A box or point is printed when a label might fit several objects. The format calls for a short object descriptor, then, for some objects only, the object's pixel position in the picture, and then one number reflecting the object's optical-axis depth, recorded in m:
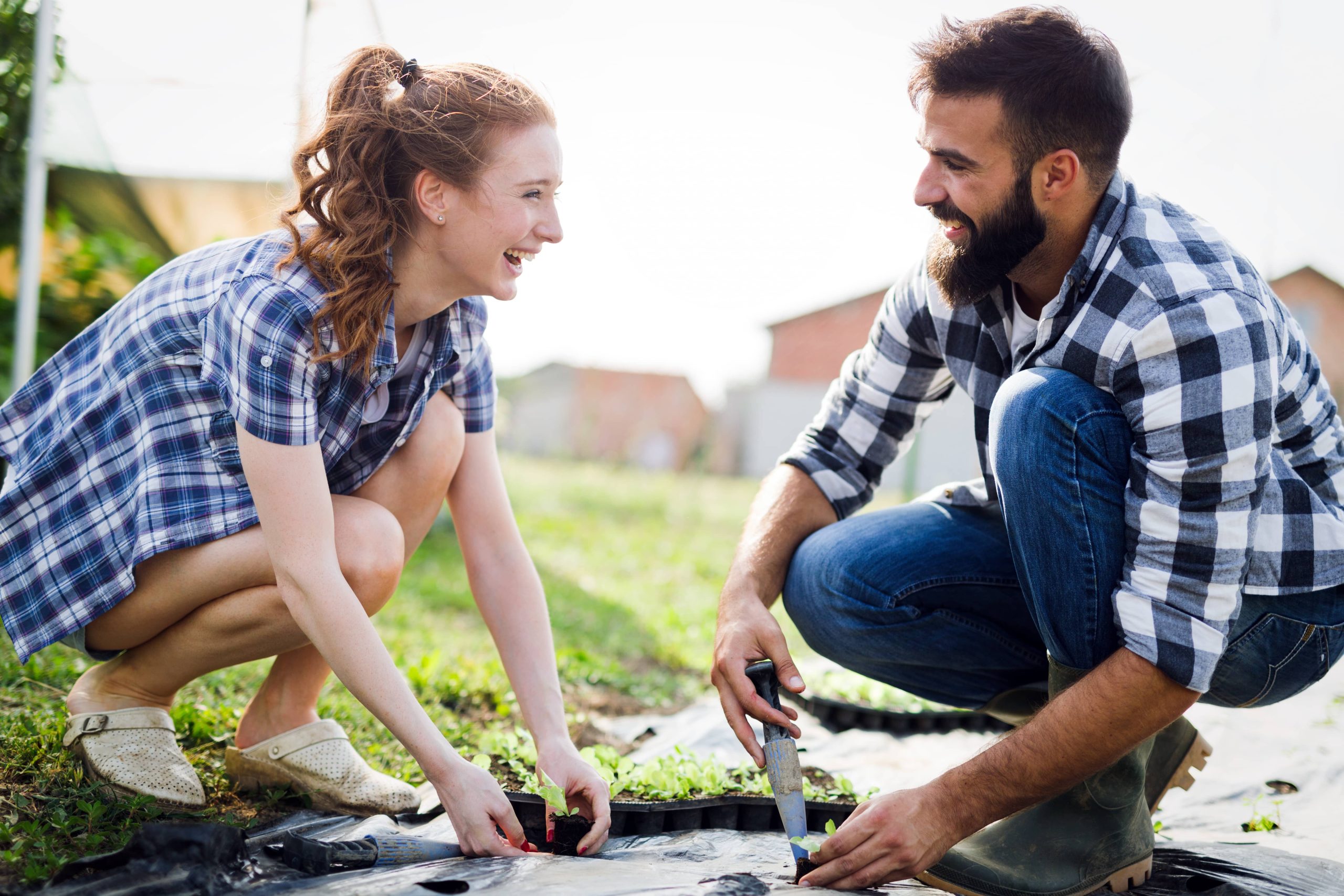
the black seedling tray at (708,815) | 1.87
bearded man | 1.50
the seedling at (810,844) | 1.55
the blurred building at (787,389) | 12.87
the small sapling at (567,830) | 1.71
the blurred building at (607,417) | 14.40
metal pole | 3.54
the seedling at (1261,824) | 2.08
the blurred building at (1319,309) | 6.18
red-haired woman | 1.62
